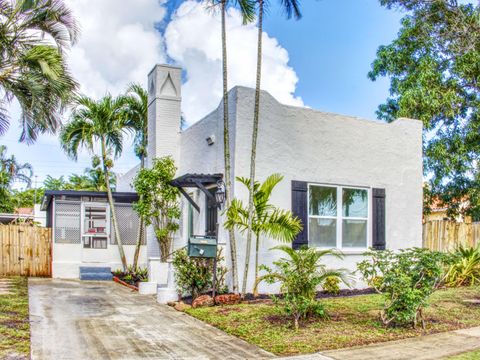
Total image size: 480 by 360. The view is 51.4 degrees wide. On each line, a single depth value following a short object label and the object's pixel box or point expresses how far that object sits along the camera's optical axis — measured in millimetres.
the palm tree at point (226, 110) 9773
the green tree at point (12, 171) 31750
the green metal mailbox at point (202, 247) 9133
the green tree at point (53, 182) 43100
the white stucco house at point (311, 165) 10727
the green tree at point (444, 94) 16469
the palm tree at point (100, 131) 14695
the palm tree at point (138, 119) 15258
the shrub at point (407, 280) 6918
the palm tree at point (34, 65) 10094
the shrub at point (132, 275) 13631
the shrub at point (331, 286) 10527
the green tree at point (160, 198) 12141
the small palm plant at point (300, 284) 7281
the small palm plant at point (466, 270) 12049
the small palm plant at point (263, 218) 9859
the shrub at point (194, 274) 9602
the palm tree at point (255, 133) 9734
